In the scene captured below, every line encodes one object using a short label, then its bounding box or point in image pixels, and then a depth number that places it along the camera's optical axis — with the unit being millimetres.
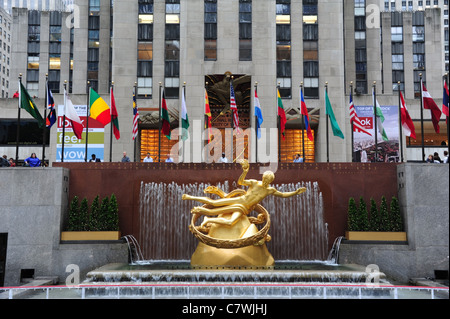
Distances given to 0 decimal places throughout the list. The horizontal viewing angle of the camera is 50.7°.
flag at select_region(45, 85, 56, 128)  21219
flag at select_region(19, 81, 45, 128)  20016
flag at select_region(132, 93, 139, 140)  22958
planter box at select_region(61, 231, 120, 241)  18656
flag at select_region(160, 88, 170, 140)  22750
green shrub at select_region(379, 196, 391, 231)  18781
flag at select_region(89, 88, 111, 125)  21814
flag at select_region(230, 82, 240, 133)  23530
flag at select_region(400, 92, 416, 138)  21250
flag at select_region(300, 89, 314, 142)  22828
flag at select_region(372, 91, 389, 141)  22534
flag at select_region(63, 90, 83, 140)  21250
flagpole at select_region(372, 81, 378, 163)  21919
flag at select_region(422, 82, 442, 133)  20047
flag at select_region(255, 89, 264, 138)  23406
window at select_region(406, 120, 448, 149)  41719
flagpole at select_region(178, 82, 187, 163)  36125
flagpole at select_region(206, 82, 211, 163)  36003
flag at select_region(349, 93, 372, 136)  22656
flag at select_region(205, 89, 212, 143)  24406
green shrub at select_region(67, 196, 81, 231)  18922
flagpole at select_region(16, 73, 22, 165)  19842
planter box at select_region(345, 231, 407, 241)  18578
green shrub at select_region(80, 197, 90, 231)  18939
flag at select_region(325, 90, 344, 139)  22562
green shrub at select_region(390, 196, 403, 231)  18797
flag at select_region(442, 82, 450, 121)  17761
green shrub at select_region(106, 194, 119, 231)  18953
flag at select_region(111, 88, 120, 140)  22359
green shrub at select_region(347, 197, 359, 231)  18922
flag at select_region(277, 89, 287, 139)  22875
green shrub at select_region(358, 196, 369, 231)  18828
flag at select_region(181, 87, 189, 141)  23016
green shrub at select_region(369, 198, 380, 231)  18859
